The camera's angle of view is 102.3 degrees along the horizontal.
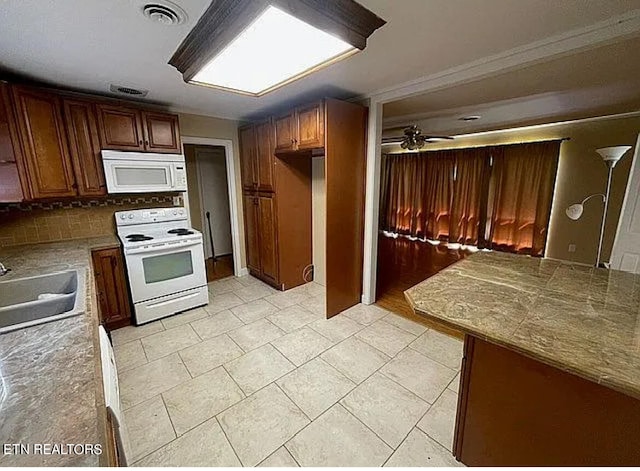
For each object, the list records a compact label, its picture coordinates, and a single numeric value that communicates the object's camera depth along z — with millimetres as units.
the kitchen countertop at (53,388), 606
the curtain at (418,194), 5832
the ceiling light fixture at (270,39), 1118
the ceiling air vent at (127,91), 2433
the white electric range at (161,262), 2594
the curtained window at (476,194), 4543
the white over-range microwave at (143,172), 2566
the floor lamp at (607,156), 2354
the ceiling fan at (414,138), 3535
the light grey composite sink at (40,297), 1291
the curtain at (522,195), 4422
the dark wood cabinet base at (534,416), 931
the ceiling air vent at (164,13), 1280
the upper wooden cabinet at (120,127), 2523
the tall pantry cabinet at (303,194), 2582
